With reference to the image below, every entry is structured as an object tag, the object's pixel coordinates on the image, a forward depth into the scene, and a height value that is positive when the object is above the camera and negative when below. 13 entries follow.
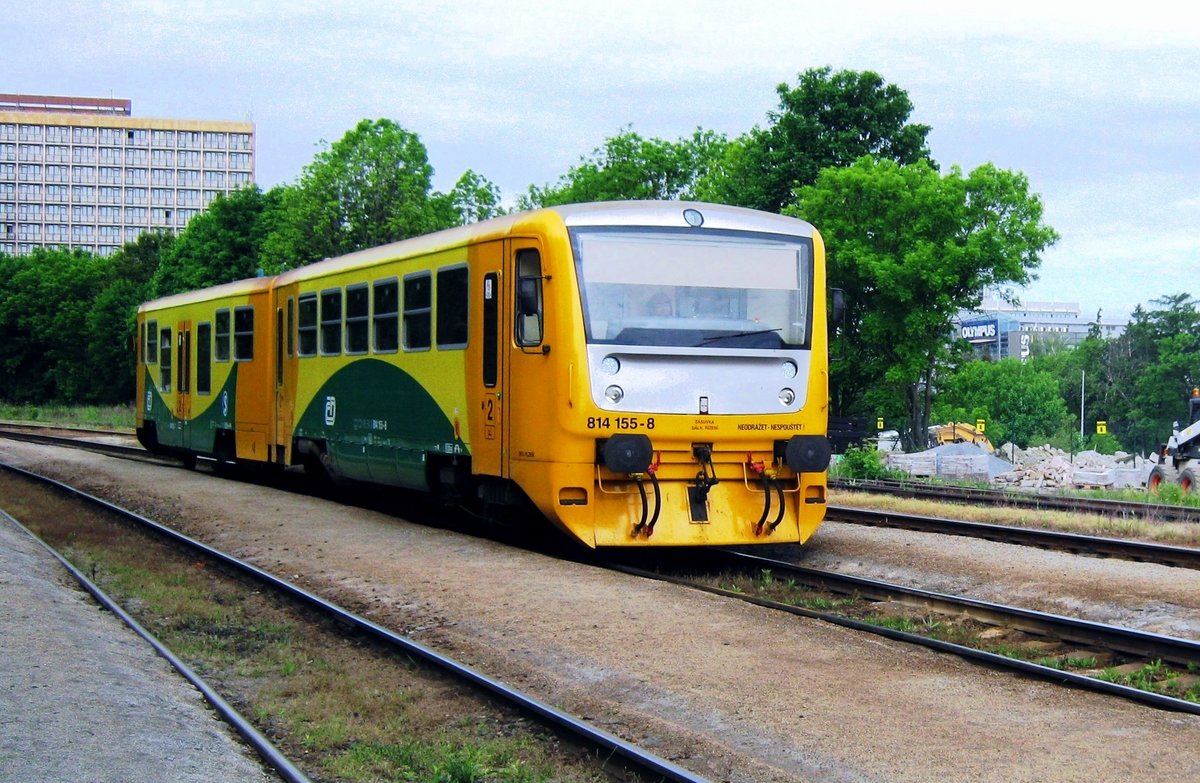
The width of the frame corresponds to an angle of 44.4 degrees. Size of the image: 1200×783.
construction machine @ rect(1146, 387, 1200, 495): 27.61 -1.32
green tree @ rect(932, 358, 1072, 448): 107.44 -1.28
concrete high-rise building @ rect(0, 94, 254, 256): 173.12 +25.35
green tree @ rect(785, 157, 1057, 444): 47.50 +4.81
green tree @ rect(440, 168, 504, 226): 60.72 +7.82
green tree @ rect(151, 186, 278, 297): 74.12 +7.50
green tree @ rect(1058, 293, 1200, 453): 94.25 +0.91
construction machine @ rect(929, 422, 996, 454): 80.56 -2.58
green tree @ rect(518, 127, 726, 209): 61.31 +9.21
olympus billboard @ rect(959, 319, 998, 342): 132.81 +5.49
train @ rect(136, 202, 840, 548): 12.77 +0.13
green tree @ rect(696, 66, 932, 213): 51.88 +9.03
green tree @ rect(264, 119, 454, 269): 59.25 +7.69
